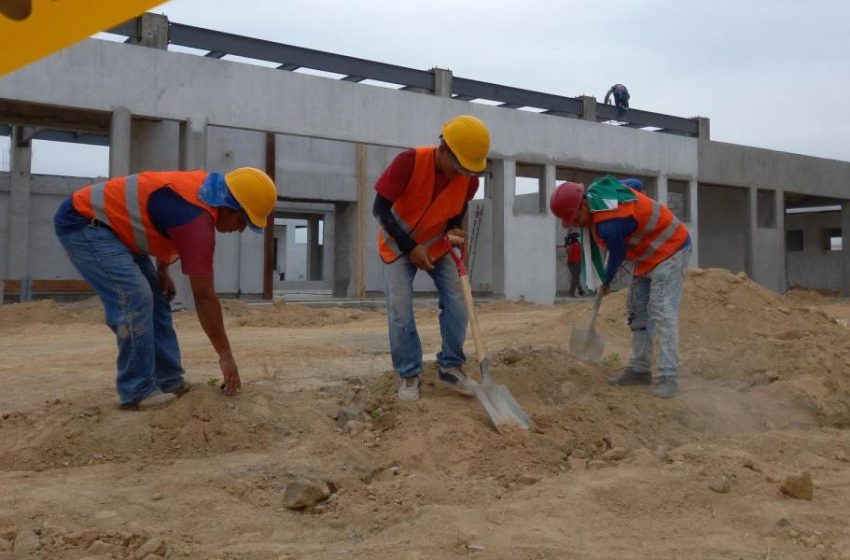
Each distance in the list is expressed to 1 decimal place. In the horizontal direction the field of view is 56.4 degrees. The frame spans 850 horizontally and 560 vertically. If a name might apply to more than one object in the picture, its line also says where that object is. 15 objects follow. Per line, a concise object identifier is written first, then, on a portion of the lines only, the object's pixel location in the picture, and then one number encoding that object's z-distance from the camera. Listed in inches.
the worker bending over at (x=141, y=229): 139.9
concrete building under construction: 456.1
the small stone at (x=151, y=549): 88.9
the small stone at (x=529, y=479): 120.0
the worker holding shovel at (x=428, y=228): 154.8
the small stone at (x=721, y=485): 113.7
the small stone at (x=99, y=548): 89.9
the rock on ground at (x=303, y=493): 107.3
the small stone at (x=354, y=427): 144.3
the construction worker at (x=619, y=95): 709.9
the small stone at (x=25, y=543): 89.4
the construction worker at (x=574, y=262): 740.6
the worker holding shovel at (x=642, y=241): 171.3
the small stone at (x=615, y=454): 132.6
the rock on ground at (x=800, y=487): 111.0
